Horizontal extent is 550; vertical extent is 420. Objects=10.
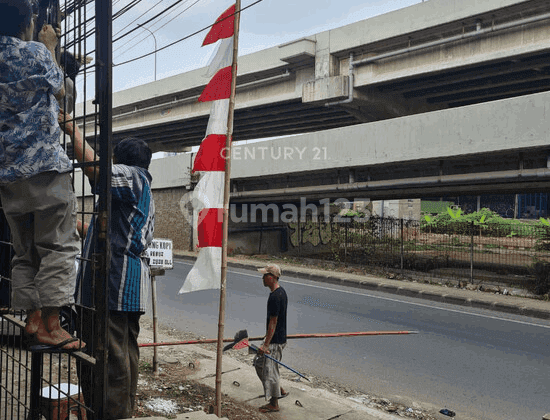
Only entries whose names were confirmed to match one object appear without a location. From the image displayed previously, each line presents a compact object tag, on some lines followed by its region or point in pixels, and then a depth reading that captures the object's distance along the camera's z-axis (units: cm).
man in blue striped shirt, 304
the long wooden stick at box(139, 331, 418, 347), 608
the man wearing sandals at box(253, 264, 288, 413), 546
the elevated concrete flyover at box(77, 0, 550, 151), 1652
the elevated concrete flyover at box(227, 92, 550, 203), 1305
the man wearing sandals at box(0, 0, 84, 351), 231
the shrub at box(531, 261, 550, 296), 1382
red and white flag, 470
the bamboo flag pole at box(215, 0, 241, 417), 451
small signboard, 599
